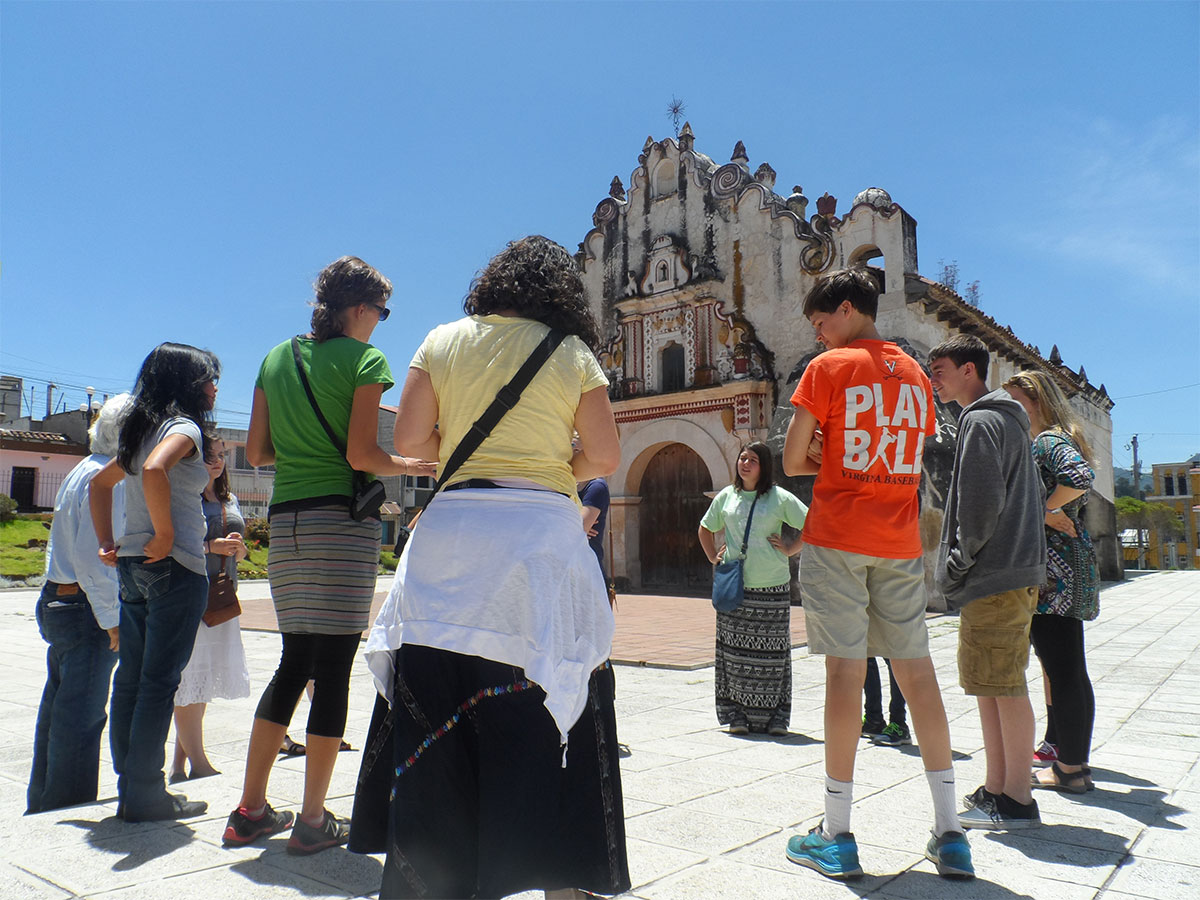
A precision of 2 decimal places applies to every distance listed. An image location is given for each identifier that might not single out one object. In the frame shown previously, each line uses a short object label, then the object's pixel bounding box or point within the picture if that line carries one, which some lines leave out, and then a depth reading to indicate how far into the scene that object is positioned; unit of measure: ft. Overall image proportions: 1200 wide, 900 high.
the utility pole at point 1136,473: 204.95
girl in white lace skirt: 11.94
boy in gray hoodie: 10.13
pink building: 108.68
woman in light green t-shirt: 16.15
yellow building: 179.73
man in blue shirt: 10.94
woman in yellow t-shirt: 6.68
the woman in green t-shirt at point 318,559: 9.00
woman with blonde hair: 11.74
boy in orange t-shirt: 8.87
